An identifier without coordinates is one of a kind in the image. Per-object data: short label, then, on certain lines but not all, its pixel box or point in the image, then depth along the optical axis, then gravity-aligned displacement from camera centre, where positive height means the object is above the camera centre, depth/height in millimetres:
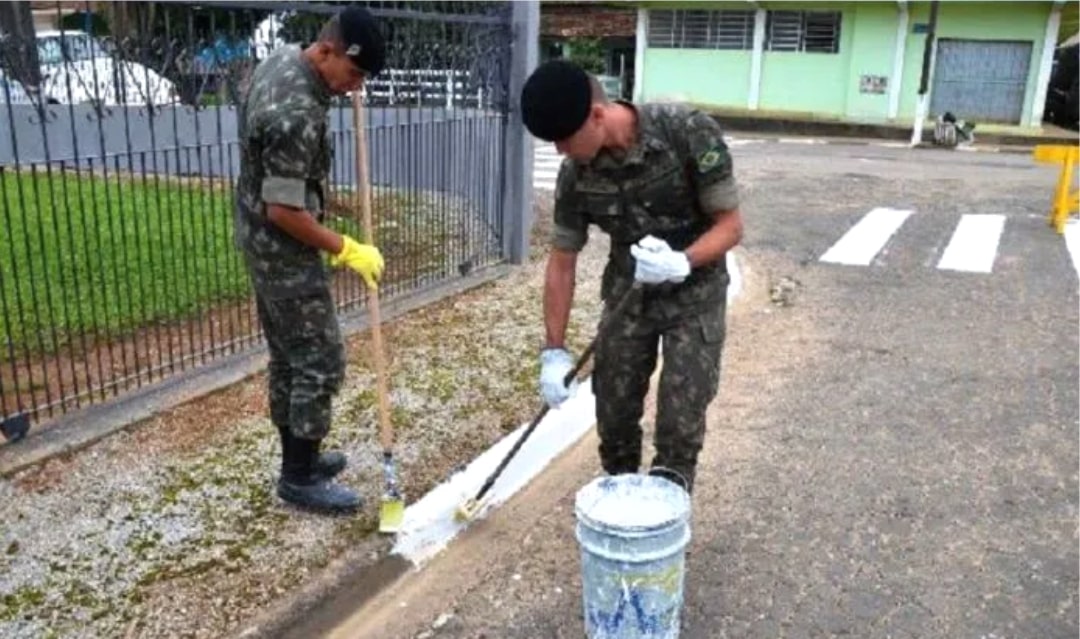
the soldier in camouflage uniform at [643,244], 2812 -525
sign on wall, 22703 -182
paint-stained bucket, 2650 -1290
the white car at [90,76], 4004 -80
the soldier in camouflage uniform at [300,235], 3078 -562
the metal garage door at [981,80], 21766 -25
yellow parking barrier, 9898 -892
